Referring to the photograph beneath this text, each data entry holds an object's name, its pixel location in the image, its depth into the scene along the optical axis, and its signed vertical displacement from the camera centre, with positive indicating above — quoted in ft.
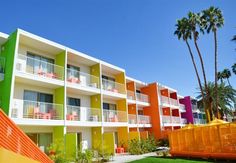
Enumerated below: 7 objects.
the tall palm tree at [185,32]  109.81 +45.96
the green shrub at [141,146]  76.33 -4.85
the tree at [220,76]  174.70 +38.85
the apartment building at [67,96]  53.42 +11.46
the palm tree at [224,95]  144.56 +20.63
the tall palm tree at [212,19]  108.88 +50.76
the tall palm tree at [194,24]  109.91 +49.29
